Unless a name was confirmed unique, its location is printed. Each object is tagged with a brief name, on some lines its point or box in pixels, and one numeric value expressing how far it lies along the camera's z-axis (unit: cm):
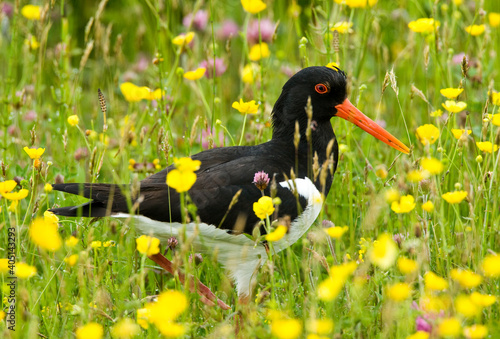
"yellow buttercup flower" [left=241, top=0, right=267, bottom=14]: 728
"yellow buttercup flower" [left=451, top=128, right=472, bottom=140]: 593
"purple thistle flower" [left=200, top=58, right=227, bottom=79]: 1001
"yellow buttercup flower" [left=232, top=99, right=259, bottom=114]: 683
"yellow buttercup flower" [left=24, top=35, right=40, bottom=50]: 862
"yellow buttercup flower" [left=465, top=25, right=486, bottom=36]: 824
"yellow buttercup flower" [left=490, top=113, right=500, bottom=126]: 594
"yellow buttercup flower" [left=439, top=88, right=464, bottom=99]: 616
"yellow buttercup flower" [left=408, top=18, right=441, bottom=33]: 763
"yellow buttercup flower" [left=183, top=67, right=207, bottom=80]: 730
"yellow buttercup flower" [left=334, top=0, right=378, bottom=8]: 764
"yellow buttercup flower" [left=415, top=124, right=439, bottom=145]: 559
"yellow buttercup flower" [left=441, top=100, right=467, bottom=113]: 589
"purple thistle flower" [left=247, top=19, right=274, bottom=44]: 1137
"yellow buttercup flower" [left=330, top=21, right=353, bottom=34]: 767
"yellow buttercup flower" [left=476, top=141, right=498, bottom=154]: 571
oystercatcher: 618
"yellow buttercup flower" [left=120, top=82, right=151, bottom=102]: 672
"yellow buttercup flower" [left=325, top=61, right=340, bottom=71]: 734
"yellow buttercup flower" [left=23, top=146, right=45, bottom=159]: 584
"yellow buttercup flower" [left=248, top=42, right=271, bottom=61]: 892
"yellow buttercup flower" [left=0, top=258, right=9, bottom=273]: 498
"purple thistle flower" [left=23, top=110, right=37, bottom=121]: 997
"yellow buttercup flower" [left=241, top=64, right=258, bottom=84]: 882
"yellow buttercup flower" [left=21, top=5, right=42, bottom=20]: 912
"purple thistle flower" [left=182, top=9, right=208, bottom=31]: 1172
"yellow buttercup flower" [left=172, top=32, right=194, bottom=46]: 775
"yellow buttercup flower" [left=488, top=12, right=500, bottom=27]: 947
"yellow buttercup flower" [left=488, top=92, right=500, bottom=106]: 620
